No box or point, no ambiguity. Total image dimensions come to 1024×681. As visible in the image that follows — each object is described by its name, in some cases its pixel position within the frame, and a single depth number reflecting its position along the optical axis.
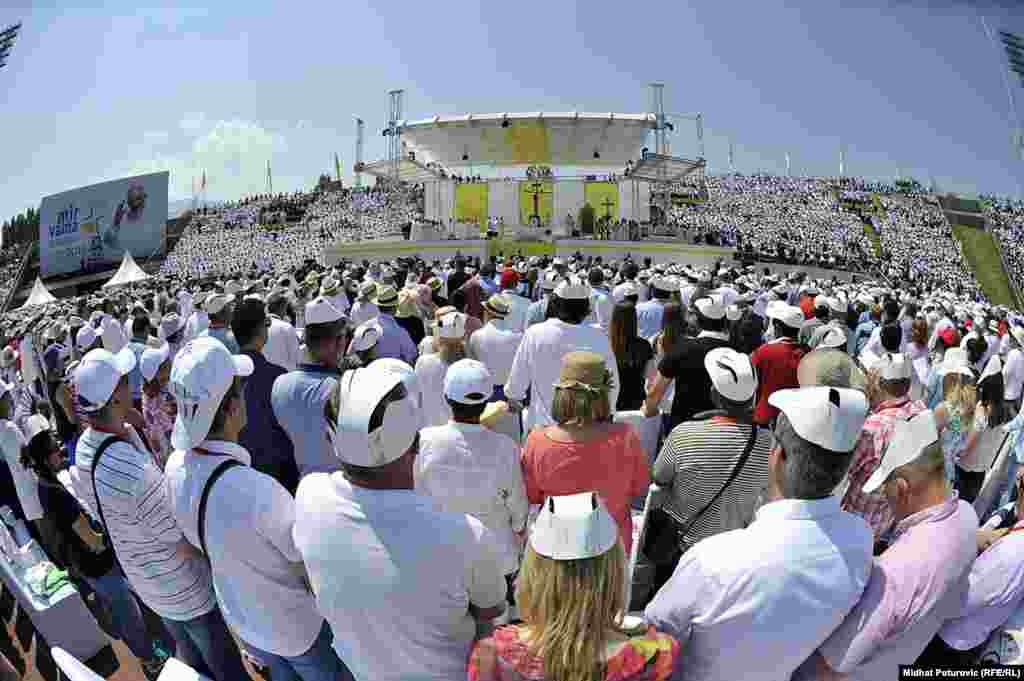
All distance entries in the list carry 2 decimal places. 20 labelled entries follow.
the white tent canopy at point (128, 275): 27.41
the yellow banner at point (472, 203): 40.06
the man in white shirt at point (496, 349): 5.36
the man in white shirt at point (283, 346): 5.64
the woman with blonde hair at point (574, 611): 1.57
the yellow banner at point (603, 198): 39.28
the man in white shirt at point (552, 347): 4.29
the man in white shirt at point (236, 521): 2.24
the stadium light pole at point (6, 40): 20.92
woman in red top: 2.94
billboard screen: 48.81
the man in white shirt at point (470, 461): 3.09
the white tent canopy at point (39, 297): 25.44
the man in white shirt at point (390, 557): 1.87
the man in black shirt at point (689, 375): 4.42
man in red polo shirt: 4.74
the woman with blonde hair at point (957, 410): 4.50
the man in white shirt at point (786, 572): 1.75
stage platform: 29.03
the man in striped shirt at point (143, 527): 2.59
